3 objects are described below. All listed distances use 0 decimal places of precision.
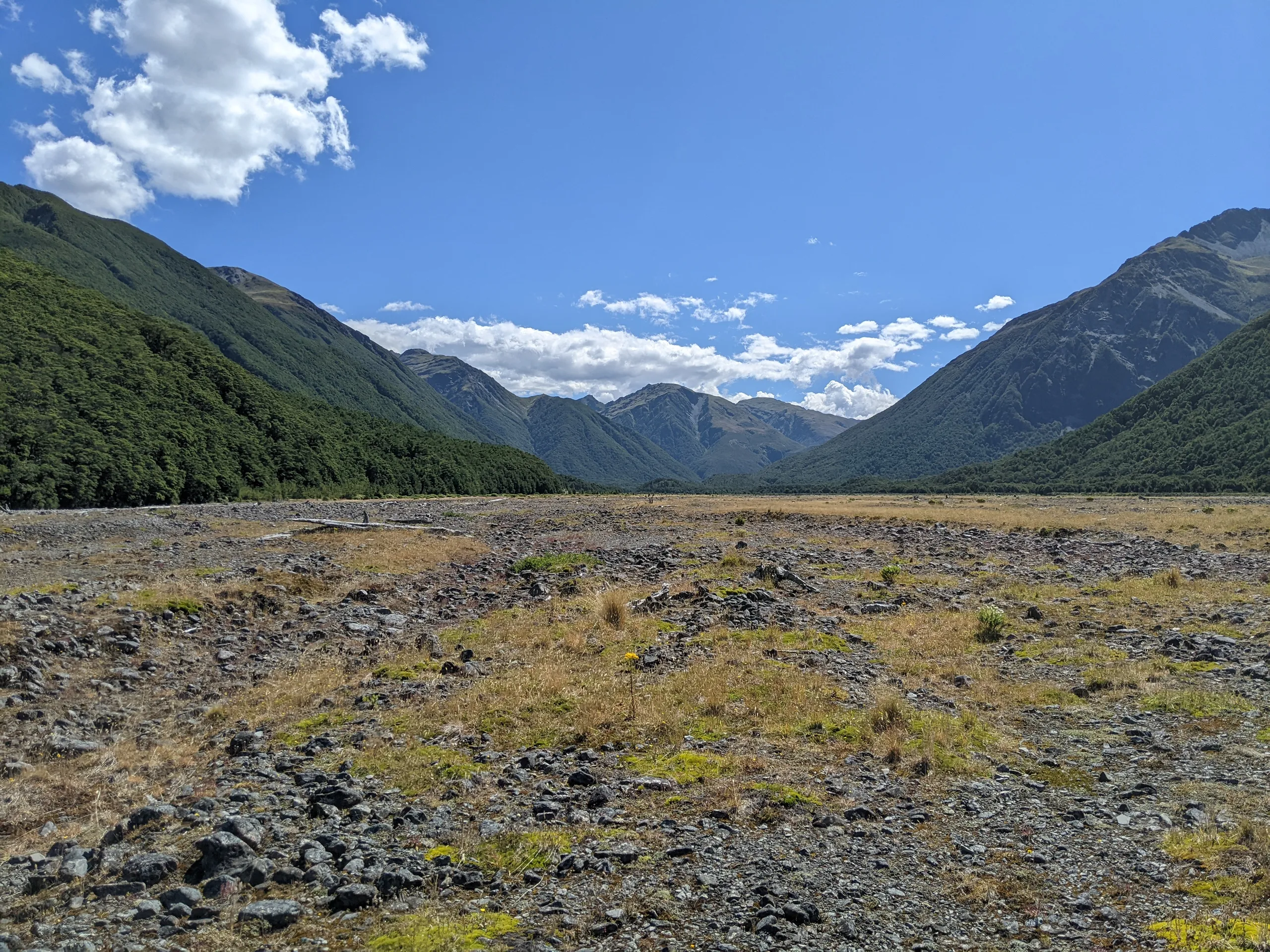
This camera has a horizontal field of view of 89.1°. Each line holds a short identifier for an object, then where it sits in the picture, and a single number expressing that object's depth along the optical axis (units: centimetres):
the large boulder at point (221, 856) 637
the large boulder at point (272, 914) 568
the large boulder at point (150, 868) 623
